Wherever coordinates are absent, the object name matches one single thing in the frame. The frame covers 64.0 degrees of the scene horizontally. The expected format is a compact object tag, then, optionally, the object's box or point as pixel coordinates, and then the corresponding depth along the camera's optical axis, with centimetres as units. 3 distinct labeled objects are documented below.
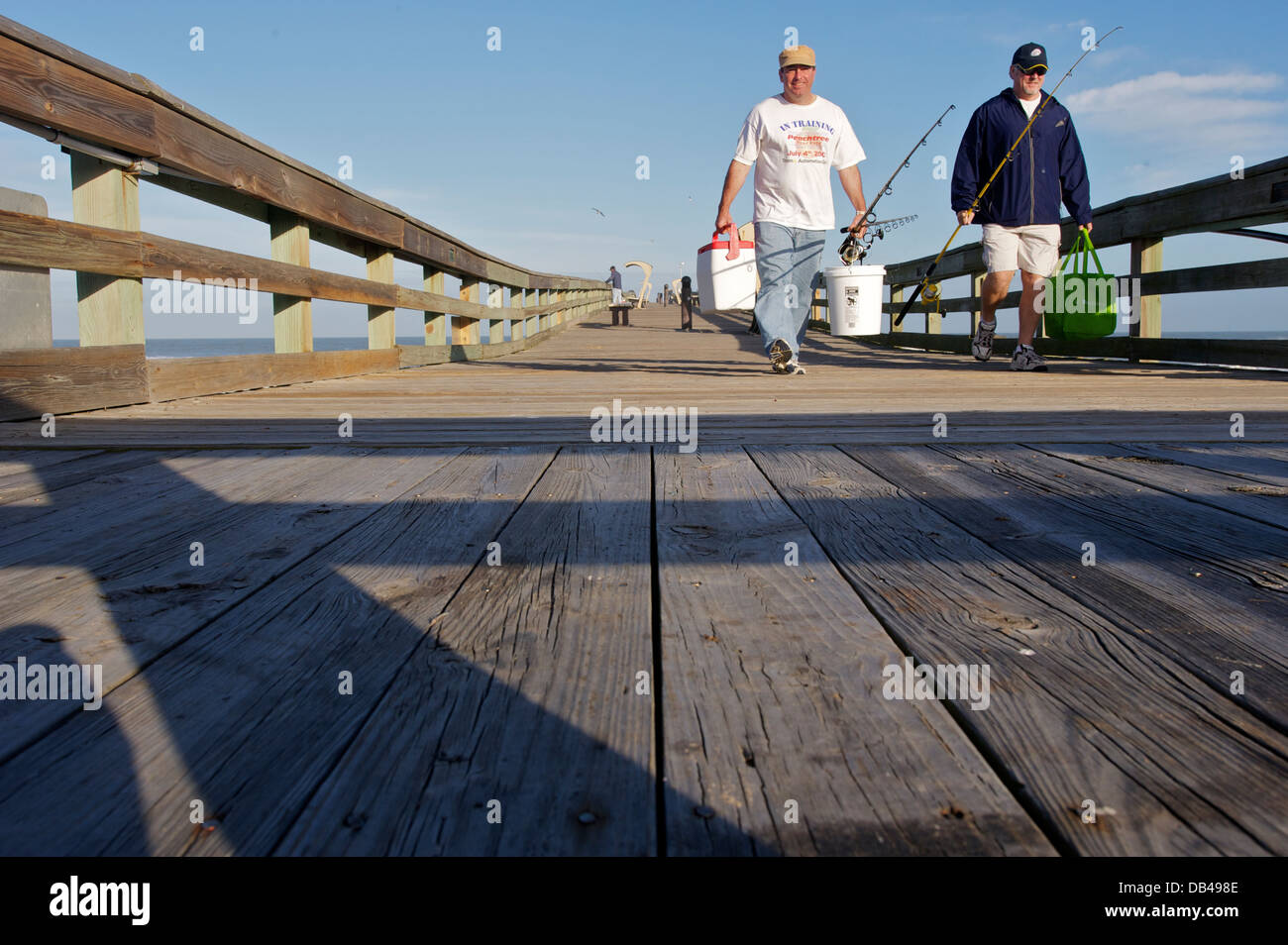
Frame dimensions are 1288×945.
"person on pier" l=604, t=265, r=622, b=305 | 3426
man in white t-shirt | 618
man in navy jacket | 659
